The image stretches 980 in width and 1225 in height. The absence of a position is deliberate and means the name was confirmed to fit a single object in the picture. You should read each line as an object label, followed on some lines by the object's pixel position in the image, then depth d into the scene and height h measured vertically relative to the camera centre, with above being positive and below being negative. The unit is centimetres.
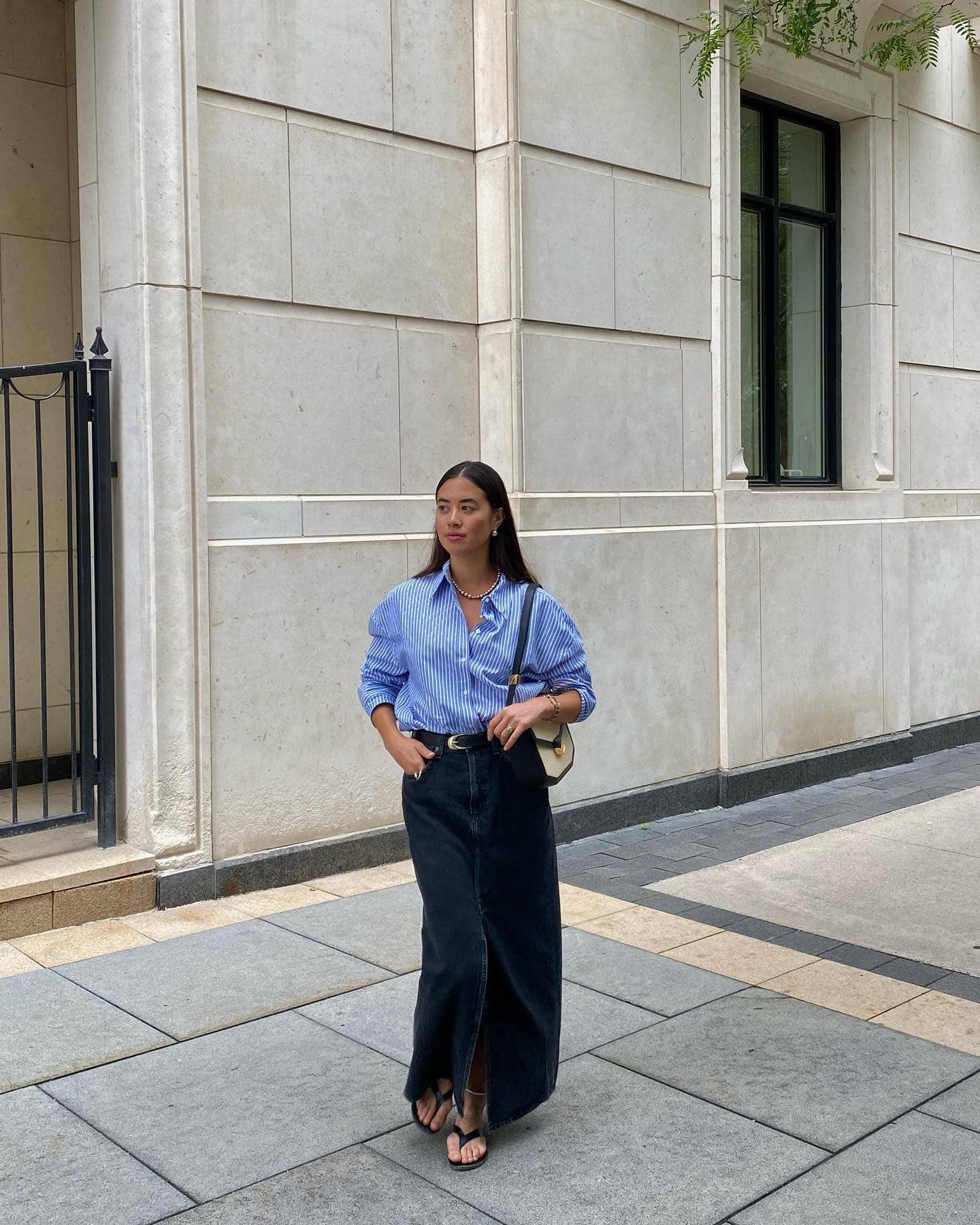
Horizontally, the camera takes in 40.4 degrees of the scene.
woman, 366 -76
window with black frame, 899 +177
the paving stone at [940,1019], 457 -169
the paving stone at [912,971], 520 -168
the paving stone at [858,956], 538 -168
